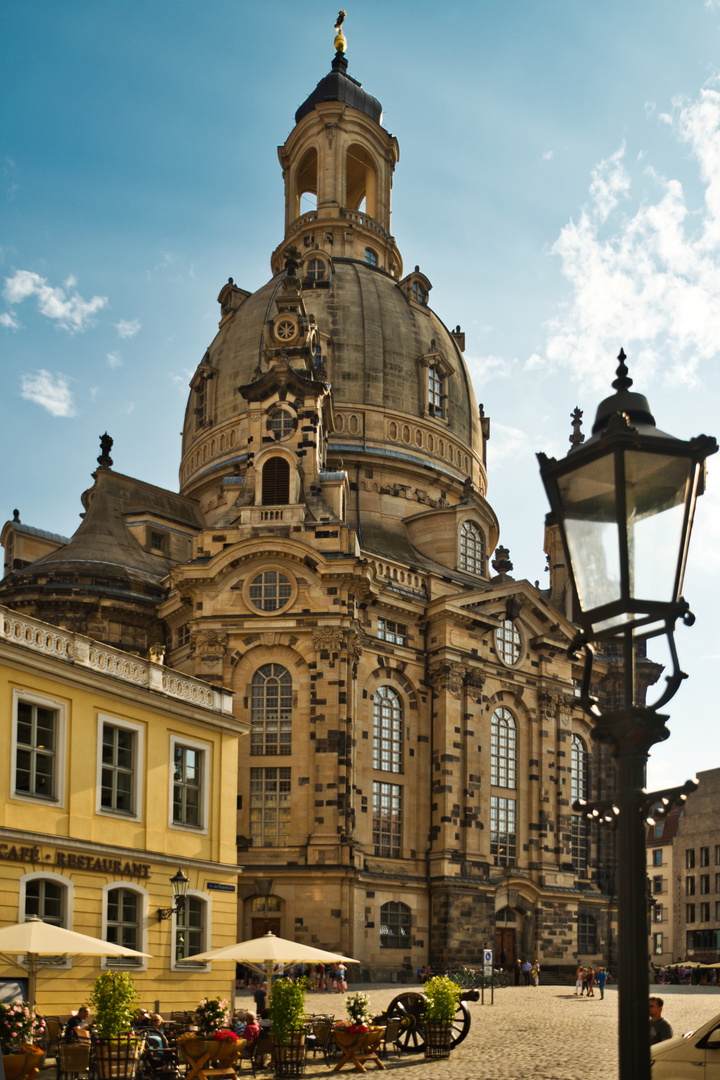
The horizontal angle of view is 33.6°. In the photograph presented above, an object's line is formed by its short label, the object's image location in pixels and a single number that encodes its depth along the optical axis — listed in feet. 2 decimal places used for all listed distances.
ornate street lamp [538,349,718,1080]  22.41
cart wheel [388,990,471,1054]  83.56
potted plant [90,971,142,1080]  64.54
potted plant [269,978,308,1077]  72.54
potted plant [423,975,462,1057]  80.79
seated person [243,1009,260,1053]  77.56
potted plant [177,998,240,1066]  66.64
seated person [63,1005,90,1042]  69.15
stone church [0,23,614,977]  166.20
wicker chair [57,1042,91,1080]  63.72
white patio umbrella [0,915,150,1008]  67.62
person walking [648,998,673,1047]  54.29
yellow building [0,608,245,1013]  81.46
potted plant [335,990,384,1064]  75.05
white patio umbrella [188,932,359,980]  80.12
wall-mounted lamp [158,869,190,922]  92.38
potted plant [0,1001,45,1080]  59.88
